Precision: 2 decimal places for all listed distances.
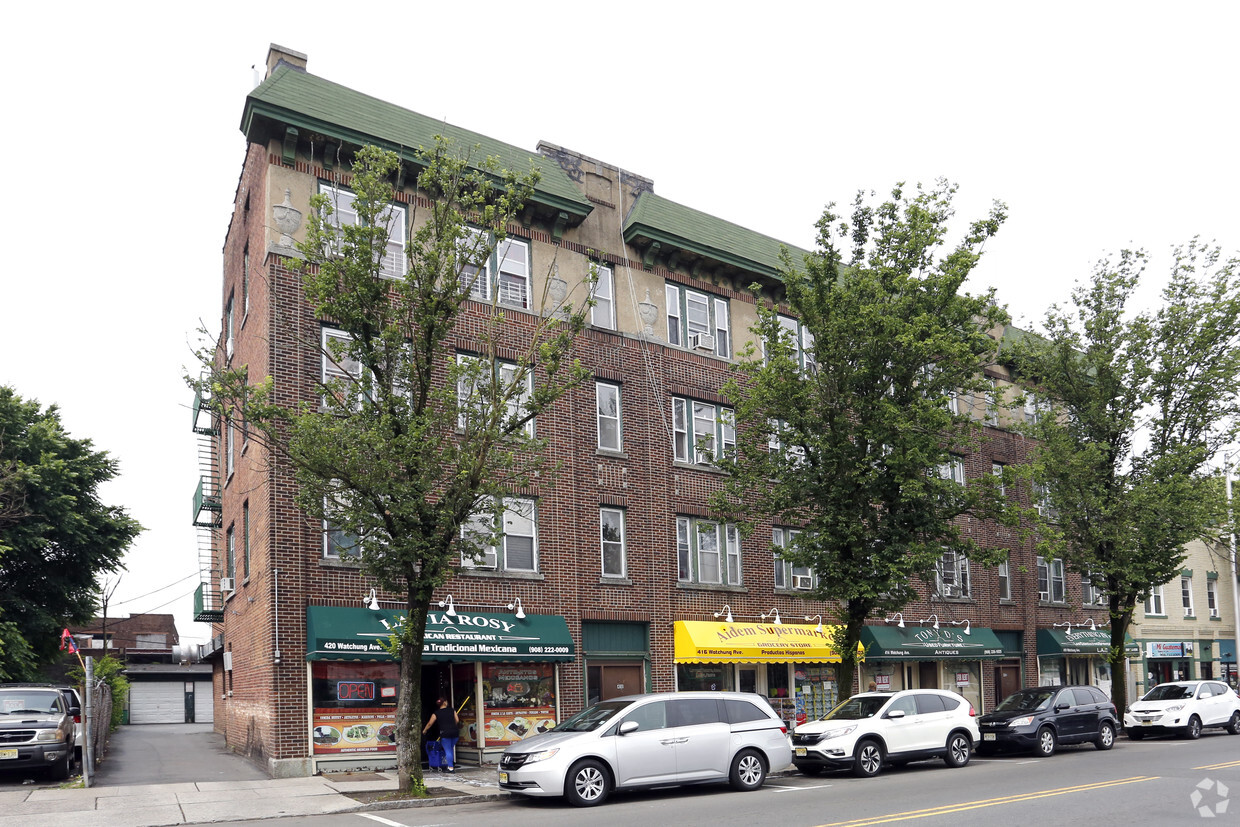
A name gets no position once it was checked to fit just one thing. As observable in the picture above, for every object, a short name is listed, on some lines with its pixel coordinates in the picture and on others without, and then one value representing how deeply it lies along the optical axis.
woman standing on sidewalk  19.08
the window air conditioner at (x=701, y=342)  26.56
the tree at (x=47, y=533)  27.08
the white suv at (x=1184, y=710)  25.44
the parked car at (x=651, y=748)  14.67
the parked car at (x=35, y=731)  17.05
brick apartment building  19.36
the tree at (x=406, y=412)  15.48
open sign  19.41
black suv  21.20
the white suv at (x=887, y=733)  18.03
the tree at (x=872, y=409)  20.61
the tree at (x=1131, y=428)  27.20
